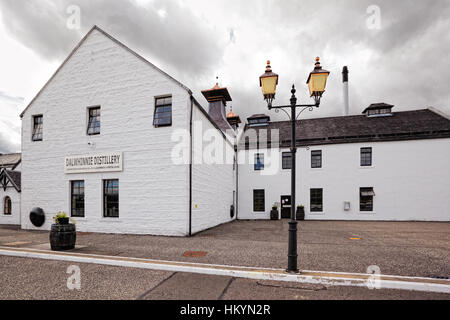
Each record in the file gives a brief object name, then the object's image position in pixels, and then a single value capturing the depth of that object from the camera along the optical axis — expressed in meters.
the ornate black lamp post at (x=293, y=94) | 5.69
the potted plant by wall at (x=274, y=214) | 20.73
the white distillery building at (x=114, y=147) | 11.43
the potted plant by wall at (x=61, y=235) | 8.04
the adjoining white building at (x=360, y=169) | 18.94
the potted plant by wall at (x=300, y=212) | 20.20
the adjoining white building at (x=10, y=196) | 17.39
